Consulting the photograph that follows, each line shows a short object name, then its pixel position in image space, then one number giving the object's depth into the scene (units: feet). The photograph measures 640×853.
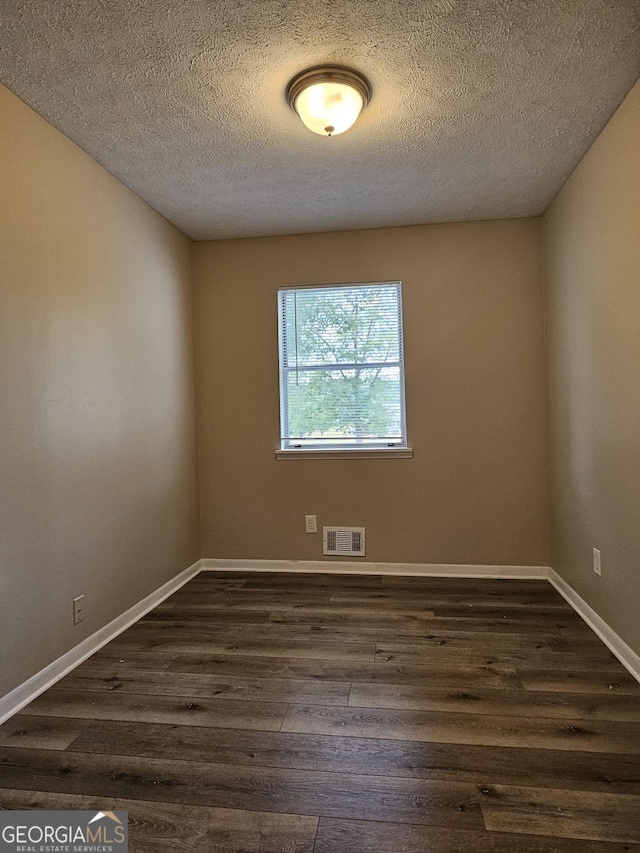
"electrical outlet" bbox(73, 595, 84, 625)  7.98
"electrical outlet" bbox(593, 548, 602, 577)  8.71
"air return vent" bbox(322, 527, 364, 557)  12.35
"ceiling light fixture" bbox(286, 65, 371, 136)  6.66
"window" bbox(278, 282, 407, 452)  12.32
